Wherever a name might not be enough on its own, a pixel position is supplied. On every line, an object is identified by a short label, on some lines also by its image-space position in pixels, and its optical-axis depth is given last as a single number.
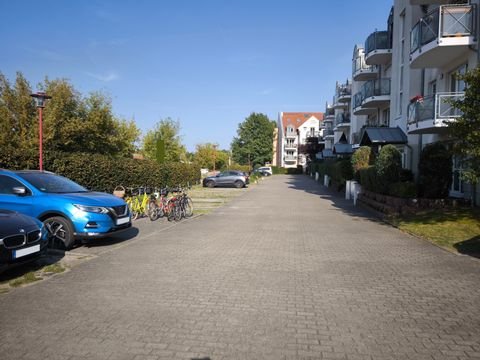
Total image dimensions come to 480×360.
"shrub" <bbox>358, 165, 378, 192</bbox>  16.62
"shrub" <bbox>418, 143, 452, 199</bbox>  13.30
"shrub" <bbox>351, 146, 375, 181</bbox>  20.97
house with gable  90.89
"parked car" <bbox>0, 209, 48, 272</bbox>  5.38
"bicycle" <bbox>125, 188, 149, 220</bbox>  12.94
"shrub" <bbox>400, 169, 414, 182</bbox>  15.38
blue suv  7.73
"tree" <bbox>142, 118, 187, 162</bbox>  44.57
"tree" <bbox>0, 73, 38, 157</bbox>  22.47
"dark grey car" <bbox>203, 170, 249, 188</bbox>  33.00
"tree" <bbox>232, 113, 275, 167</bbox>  87.94
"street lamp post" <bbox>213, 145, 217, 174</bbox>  62.07
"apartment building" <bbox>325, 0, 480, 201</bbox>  14.15
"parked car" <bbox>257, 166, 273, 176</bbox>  68.39
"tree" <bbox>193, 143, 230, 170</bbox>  61.12
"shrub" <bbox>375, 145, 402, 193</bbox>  15.09
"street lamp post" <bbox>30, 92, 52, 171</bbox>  12.46
